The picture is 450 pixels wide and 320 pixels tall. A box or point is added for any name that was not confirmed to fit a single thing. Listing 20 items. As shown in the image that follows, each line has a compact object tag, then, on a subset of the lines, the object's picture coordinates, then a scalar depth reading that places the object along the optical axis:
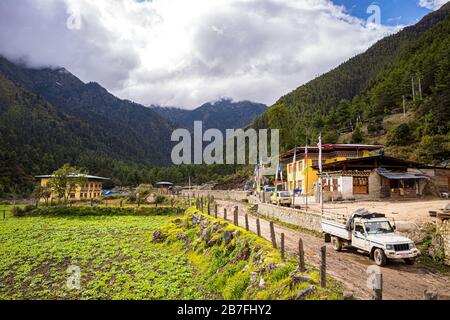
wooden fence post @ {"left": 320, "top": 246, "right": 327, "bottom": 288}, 9.77
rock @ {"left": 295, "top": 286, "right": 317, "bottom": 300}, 9.42
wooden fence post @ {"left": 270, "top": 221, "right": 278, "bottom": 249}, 15.05
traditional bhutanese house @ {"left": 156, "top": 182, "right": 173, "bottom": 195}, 82.07
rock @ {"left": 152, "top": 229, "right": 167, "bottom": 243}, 27.44
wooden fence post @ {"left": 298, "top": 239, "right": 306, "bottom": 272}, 11.17
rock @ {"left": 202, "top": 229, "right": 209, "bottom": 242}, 22.55
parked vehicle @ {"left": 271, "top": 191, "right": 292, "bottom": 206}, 33.08
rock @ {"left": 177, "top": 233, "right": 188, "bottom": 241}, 26.06
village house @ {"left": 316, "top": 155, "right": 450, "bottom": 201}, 36.66
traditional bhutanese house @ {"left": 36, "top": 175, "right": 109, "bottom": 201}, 80.60
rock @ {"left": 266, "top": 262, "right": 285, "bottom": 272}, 12.14
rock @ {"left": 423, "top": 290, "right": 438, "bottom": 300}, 7.24
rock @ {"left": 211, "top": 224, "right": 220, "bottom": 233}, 22.73
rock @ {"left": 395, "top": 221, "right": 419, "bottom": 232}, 16.44
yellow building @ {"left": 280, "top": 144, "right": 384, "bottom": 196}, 47.38
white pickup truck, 12.73
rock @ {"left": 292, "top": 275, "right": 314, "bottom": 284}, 10.18
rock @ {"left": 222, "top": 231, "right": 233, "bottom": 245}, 19.52
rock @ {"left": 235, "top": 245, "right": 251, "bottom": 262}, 15.83
